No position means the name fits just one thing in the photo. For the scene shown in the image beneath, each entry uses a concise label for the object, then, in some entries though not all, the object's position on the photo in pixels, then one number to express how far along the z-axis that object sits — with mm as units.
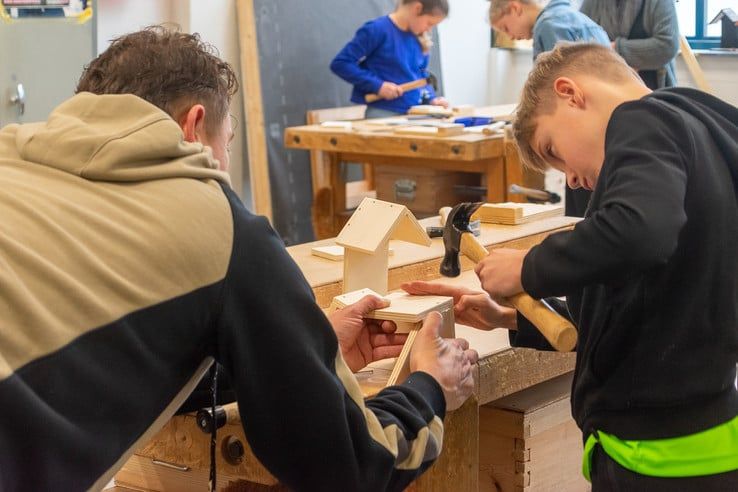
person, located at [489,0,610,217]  5137
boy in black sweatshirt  1729
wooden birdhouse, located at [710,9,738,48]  8164
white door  5461
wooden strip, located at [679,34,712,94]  8328
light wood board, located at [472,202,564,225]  3336
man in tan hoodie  1341
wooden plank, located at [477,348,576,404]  2186
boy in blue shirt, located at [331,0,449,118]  6930
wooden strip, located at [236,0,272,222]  7309
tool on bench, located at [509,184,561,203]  4863
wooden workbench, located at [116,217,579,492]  2023
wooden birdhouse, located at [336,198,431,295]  2375
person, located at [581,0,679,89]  5699
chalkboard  7426
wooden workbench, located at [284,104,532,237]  5590
